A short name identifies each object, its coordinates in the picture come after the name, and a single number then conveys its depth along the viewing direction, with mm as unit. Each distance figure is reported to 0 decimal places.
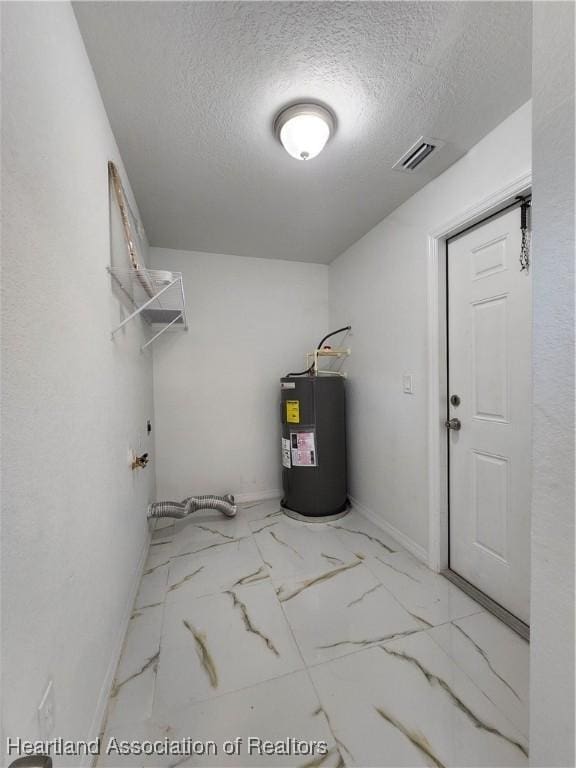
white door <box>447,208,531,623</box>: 1453
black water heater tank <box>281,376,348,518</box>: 2496
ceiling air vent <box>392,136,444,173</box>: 1507
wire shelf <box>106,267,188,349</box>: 1366
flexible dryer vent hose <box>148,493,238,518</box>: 2260
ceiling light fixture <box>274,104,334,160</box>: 1299
